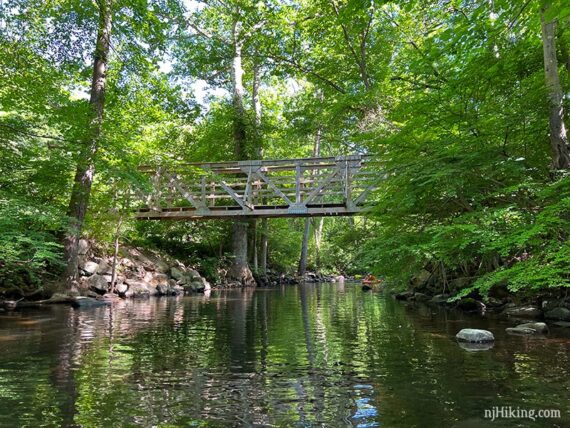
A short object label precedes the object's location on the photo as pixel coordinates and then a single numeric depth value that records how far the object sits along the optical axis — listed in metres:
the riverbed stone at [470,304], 9.60
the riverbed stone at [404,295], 13.47
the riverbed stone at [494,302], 9.49
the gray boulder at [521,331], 6.19
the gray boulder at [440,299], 11.05
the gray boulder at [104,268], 13.20
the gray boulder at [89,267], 12.77
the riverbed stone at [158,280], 14.87
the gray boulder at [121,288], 13.03
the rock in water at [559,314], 7.46
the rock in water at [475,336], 5.58
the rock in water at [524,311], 8.30
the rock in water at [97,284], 12.33
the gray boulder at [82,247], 12.76
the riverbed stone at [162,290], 14.30
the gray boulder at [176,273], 16.80
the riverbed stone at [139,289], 13.44
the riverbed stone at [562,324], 6.93
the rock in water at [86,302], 10.02
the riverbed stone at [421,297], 12.48
